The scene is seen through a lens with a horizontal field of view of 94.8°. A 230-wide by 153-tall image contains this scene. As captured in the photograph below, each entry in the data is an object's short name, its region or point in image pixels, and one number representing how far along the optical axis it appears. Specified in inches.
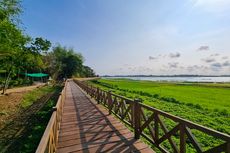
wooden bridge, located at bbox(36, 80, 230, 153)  89.6
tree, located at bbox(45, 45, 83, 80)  1314.8
